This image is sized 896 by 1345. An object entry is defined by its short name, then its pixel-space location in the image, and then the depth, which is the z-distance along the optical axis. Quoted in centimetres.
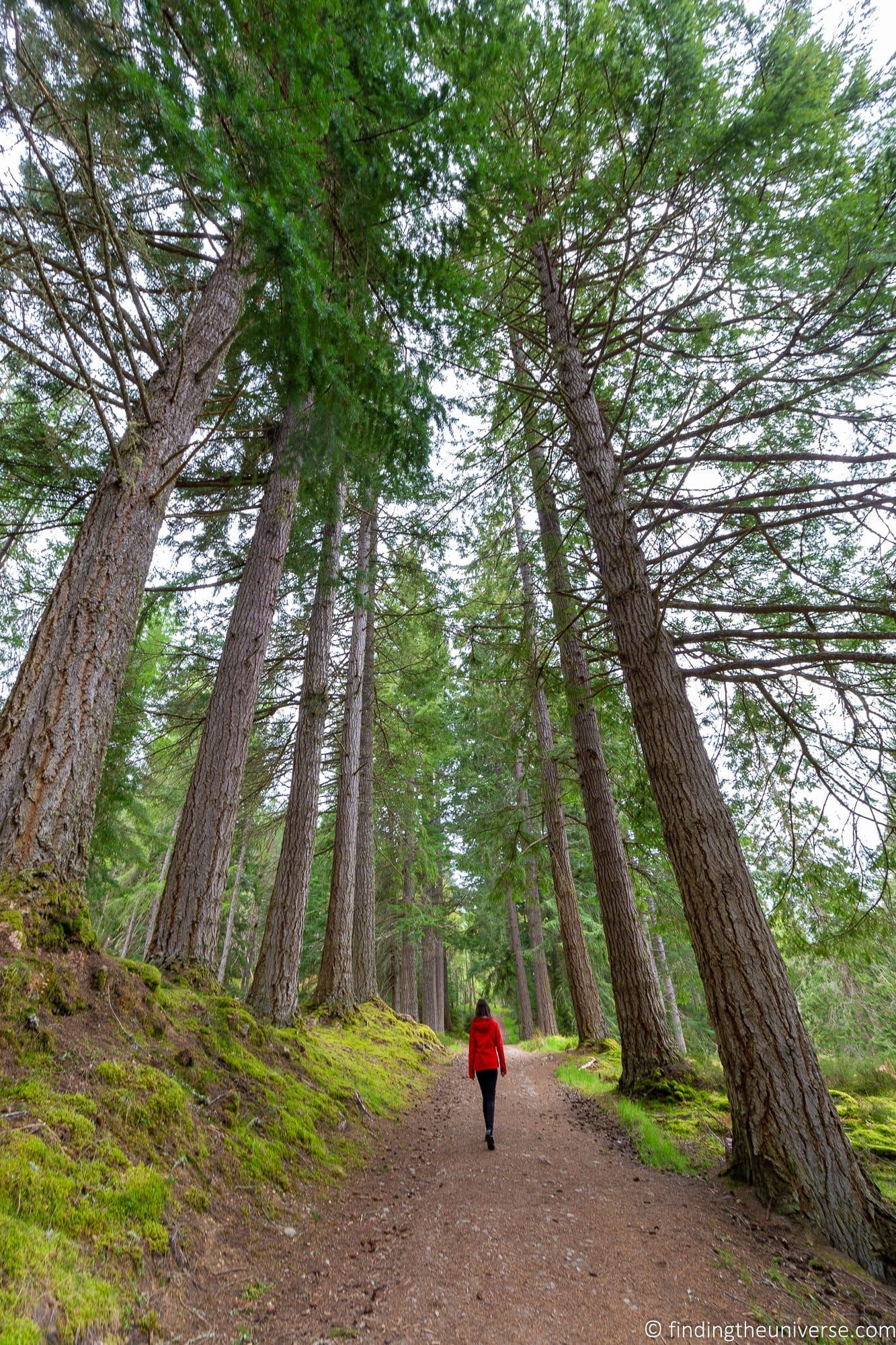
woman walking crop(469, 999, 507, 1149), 542
